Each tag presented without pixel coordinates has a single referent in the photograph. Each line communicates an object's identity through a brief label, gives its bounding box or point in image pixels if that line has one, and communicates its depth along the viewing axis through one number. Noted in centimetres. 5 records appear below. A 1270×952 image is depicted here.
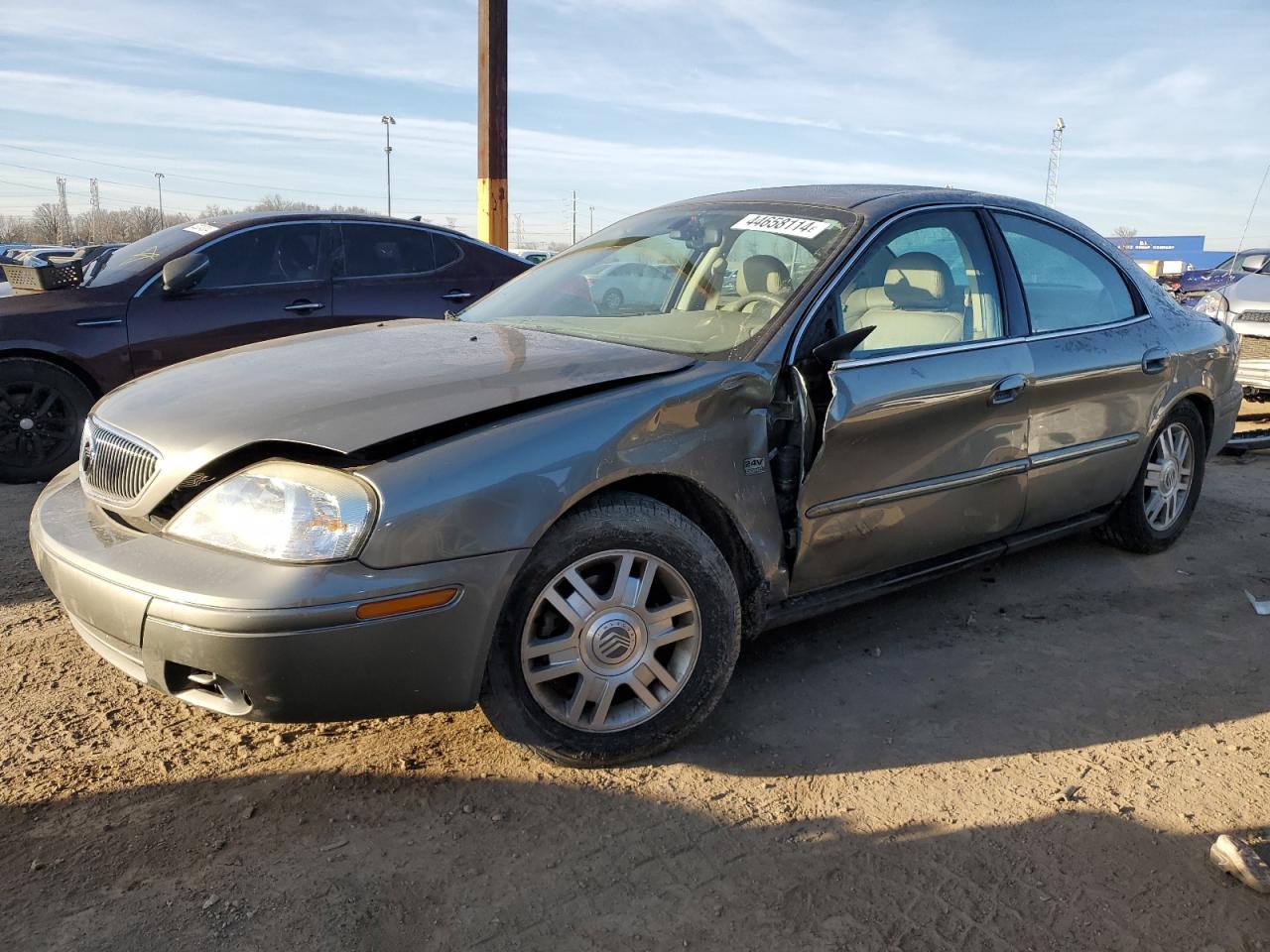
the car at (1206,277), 1334
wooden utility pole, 978
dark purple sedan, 556
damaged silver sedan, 226
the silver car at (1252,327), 809
